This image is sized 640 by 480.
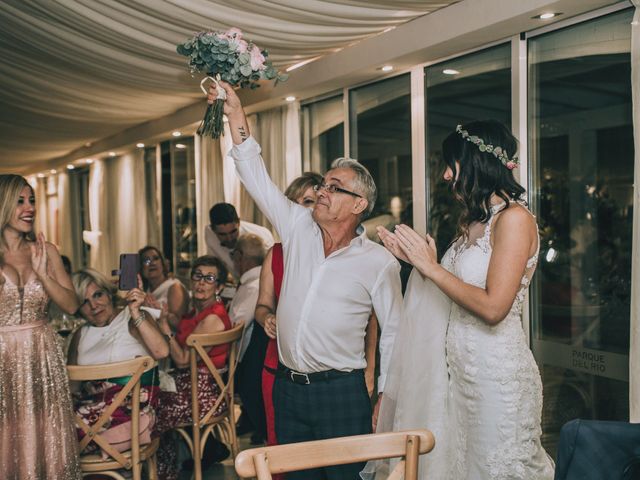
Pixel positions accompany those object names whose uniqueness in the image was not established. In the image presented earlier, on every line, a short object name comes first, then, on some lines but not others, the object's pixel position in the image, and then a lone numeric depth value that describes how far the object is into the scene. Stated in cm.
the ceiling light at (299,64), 512
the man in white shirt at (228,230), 518
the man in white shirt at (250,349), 431
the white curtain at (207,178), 735
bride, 221
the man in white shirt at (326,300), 254
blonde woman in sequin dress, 302
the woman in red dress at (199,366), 392
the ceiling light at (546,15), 334
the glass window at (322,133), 560
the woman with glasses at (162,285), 479
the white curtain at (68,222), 1252
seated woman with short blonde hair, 334
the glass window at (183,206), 822
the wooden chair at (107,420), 302
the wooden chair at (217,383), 369
